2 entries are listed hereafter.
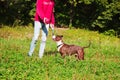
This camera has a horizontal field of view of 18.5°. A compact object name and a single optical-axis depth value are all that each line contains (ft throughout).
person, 41.81
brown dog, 44.47
